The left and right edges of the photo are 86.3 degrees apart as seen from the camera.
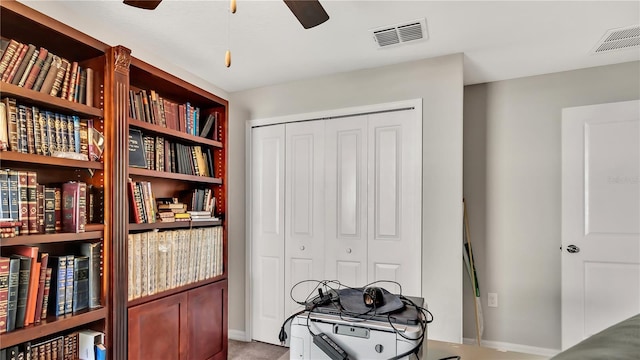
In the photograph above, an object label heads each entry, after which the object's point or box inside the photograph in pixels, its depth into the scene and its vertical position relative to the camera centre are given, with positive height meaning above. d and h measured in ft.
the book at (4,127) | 4.79 +0.75
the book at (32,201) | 5.04 -0.32
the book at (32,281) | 4.95 -1.50
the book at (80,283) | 5.56 -1.71
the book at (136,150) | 6.76 +0.60
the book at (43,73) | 5.29 +1.68
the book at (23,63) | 5.03 +1.76
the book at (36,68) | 5.19 +1.73
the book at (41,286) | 5.09 -1.60
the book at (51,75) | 5.39 +1.69
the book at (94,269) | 5.76 -1.53
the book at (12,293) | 4.69 -1.57
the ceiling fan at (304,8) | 4.70 +2.43
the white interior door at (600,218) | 7.81 -0.91
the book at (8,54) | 4.89 +1.82
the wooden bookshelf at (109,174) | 5.06 +0.10
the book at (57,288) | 5.34 -1.70
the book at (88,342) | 5.70 -2.74
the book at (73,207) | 5.52 -0.44
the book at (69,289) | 5.43 -1.74
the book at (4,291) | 4.60 -1.51
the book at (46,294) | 5.20 -1.75
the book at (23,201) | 4.92 -0.31
